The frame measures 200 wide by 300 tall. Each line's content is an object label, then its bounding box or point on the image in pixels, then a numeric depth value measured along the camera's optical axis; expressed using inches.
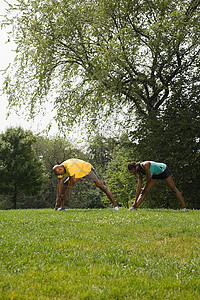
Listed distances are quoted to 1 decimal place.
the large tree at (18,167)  1441.9
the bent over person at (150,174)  450.0
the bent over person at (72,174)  463.8
